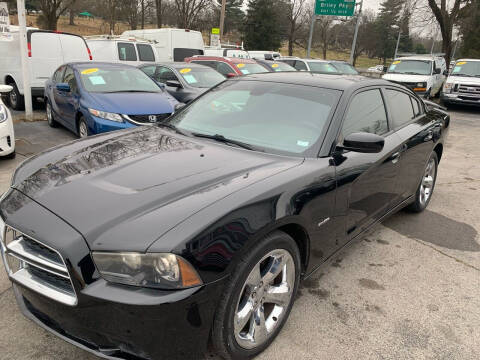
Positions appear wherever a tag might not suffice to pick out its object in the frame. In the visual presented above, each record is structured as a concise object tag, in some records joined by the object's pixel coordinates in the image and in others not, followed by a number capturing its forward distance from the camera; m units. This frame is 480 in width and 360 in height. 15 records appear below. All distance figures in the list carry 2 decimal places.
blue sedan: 6.10
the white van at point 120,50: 12.29
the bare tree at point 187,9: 27.98
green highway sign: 23.94
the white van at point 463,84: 13.56
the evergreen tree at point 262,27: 39.94
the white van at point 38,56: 9.26
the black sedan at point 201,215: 1.74
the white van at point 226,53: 17.38
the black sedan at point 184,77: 8.62
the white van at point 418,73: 14.24
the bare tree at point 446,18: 18.16
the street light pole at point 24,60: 7.76
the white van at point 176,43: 15.48
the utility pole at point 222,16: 24.12
